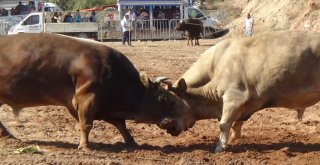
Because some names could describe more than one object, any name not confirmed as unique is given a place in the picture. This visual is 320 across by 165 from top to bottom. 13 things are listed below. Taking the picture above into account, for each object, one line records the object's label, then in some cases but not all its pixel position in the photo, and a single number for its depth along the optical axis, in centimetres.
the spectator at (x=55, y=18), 4181
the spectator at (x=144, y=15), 4235
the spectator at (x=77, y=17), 4175
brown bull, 962
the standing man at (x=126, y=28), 3531
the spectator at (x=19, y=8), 4653
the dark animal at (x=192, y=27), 3589
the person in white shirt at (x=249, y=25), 3478
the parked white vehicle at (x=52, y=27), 3984
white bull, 966
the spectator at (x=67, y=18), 4172
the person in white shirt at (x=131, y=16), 3781
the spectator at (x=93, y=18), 4294
